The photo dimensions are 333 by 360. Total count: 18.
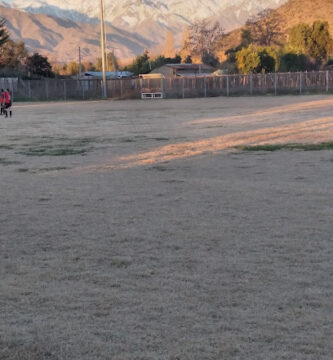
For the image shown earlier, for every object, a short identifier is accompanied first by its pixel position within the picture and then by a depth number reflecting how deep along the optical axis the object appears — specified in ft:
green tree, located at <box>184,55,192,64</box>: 379.86
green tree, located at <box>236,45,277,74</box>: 244.22
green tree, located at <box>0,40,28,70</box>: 272.06
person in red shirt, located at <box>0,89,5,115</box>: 99.71
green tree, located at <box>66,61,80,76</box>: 422.00
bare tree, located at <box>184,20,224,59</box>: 480.23
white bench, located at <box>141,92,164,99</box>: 180.04
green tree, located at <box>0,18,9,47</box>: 235.20
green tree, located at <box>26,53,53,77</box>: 252.83
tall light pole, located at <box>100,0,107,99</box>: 173.37
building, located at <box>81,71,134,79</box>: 329.85
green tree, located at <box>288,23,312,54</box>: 280.51
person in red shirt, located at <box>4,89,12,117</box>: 98.33
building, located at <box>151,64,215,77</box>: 297.94
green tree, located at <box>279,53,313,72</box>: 261.24
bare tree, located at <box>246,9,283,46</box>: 405.18
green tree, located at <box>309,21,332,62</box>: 278.05
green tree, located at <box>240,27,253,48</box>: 394.32
